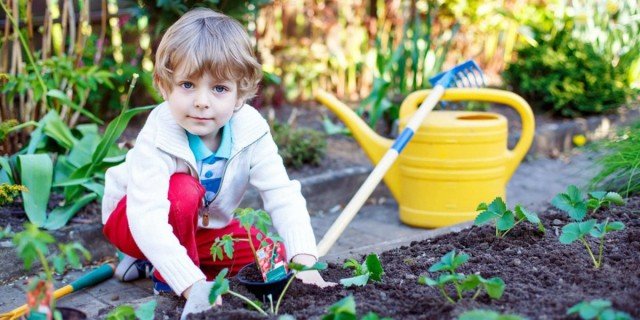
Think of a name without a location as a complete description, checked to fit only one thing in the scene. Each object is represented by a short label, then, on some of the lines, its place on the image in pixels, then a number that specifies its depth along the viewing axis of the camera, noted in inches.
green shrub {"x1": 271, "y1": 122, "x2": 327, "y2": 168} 147.3
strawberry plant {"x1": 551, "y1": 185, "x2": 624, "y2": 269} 79.0
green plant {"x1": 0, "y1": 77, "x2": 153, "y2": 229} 111.3
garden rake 99.2
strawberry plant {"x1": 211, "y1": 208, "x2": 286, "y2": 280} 73.8
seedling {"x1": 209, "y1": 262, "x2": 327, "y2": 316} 72.2
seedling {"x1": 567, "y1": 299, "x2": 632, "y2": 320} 61.3
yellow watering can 129.5
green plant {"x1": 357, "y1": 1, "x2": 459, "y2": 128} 160.9
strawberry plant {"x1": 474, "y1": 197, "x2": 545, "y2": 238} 86.7
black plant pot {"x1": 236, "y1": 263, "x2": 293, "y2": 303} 79.4
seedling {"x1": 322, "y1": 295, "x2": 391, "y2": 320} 65.3
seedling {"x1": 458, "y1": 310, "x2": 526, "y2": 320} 60.6
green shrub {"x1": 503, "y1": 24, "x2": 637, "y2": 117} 193.0
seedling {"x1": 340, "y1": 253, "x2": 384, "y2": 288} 82.0
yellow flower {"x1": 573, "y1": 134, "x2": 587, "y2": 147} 191.0
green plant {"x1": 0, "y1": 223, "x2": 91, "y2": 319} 58.9
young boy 83.8
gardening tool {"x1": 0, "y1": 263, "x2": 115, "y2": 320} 93.4
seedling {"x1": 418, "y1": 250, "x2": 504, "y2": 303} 70.9
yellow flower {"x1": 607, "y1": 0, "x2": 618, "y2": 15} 205.5
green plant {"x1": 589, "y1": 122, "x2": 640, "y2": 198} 114.6
